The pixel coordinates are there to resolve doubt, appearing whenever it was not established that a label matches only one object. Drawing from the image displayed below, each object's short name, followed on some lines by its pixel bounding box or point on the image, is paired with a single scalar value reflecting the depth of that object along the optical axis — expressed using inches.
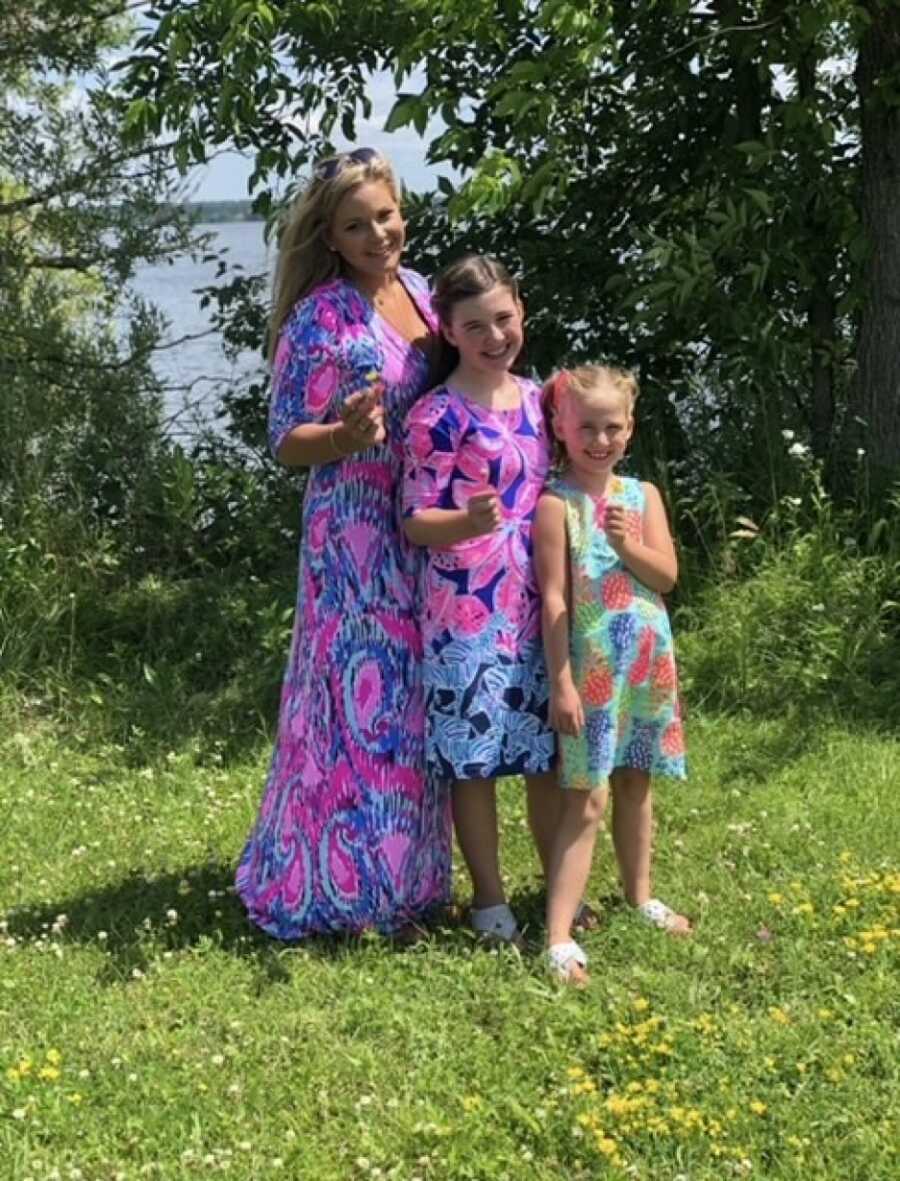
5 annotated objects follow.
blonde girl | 134.3
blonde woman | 135.9
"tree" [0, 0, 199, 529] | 257.3
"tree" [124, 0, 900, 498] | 197.8
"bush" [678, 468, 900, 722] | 206.7
